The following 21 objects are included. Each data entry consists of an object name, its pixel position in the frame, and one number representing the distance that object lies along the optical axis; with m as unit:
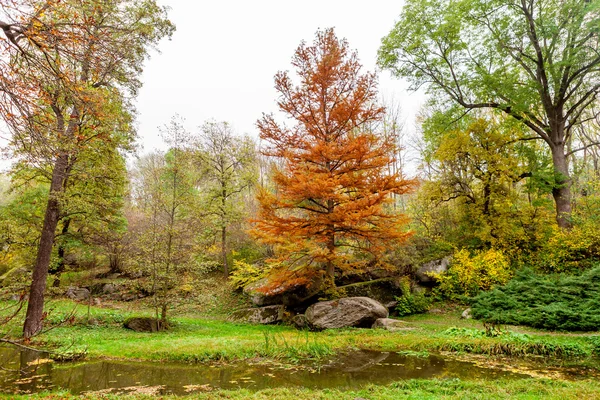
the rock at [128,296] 18.80
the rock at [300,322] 12.18
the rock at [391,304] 14.37
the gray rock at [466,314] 12.29
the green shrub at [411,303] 13.96
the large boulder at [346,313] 11.42
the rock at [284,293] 13.91
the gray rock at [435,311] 13.76
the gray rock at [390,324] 10.62
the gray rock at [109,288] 19.66
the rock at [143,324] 11.82
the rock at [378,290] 14.64
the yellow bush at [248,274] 14.10
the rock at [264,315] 14.17
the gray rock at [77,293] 18.75
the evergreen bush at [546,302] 9.55
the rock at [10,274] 19.04
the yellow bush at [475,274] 14.01
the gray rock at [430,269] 15.30
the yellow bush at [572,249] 13.49
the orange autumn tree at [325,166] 11.80
